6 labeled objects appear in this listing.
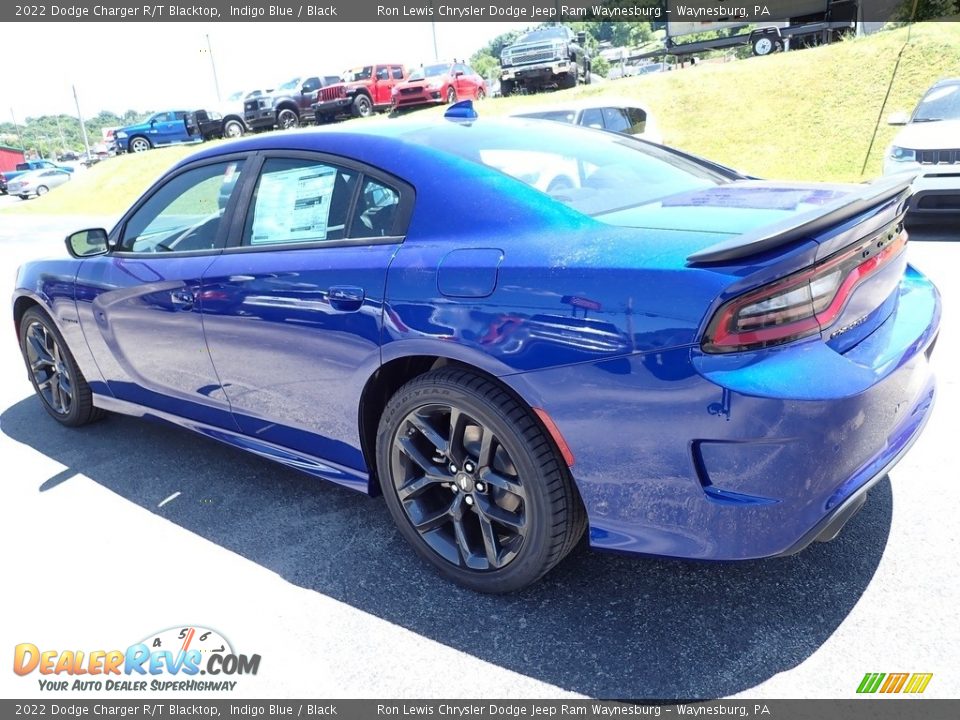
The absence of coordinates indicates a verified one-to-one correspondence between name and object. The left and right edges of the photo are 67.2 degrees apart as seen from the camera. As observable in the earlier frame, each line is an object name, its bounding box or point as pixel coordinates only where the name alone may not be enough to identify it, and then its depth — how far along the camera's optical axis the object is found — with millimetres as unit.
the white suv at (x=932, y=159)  7352
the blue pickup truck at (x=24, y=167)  43469
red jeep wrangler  25078
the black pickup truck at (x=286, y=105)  26484
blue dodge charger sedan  1860
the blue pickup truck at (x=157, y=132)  30266
